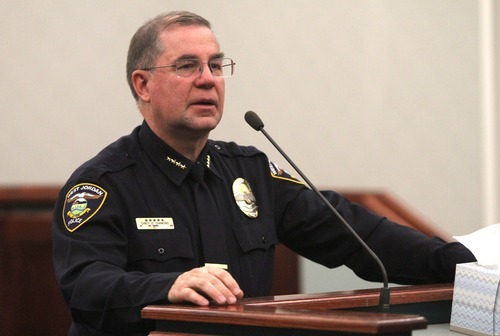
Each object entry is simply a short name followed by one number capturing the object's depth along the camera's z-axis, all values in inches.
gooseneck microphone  177.3
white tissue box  176.3
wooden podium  165.5
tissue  185.1
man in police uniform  184.1
